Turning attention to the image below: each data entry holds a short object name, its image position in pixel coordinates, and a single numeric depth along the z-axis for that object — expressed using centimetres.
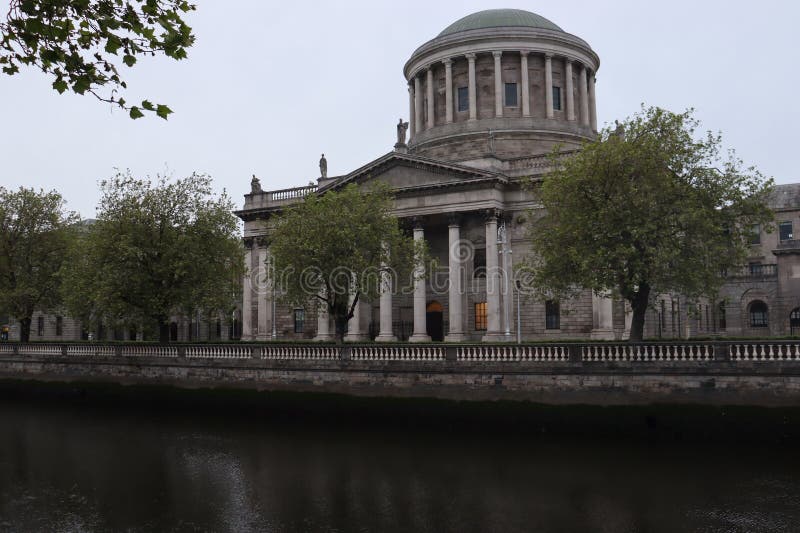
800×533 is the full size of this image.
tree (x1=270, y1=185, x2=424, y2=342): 3406
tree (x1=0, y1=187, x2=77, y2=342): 4431
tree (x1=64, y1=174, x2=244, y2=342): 3519
